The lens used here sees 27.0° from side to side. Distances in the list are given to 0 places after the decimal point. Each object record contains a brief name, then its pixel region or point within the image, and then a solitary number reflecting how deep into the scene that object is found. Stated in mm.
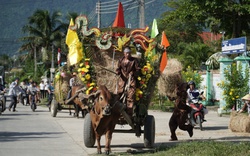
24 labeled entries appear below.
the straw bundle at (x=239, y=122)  16281
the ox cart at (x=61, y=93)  23594
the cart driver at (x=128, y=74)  11883
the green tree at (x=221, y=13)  30609
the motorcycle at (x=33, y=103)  28172
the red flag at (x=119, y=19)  15295
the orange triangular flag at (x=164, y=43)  17797
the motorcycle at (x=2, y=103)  24408
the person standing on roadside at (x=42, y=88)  36938
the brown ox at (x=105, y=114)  11070
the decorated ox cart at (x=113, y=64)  12344
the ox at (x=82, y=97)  11991
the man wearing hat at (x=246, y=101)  16456
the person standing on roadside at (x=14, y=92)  26950
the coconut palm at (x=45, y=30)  66062
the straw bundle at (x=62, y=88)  23922
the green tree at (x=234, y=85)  23047
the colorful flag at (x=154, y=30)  15286
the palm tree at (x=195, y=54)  46219
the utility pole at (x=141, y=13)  31391
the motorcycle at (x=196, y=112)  17469
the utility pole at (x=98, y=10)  40853
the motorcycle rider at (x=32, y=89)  29362
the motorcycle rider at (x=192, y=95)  17619
